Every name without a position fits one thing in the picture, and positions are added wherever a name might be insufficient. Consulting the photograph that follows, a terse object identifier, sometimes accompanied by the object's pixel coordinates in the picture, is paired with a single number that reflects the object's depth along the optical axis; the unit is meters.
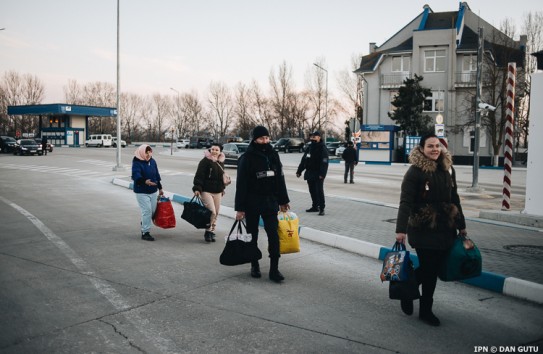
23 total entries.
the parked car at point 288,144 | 57.31
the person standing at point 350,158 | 20.02
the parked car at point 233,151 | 27.84
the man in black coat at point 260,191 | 5.73
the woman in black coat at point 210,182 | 8.05
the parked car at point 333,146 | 53.60
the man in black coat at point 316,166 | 10.77
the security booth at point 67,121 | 68.47
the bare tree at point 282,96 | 69.81
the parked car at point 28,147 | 40.31
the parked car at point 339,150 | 48.61
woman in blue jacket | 8.05
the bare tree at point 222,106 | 91.19
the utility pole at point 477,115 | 17.03
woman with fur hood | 4.44
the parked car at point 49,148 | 46.28
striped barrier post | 11.62
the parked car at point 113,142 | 69.74
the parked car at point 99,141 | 67.18
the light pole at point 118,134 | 25.28
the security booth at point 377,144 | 38.31
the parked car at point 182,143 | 72.75
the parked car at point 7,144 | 47.09
